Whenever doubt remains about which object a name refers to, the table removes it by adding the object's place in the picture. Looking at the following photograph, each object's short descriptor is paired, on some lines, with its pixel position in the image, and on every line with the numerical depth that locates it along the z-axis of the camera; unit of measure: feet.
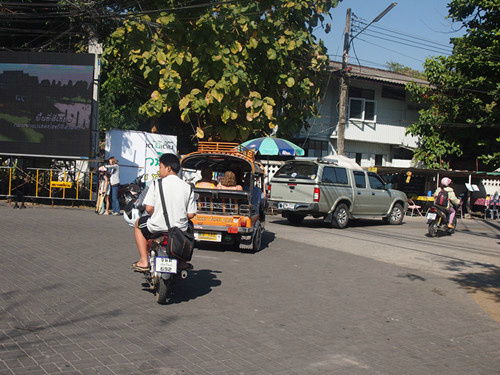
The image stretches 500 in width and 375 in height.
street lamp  76.13
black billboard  59.93
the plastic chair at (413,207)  79.63
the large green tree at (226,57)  60.64
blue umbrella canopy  63.05
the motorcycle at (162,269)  21.11
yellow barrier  59.67
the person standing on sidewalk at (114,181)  55.67
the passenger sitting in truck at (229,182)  37.60
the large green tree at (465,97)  85.66
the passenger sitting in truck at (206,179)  38.58
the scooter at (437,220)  51.60
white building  98.48
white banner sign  64.69
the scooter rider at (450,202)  51.54
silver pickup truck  53.47
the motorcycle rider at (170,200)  21.85
